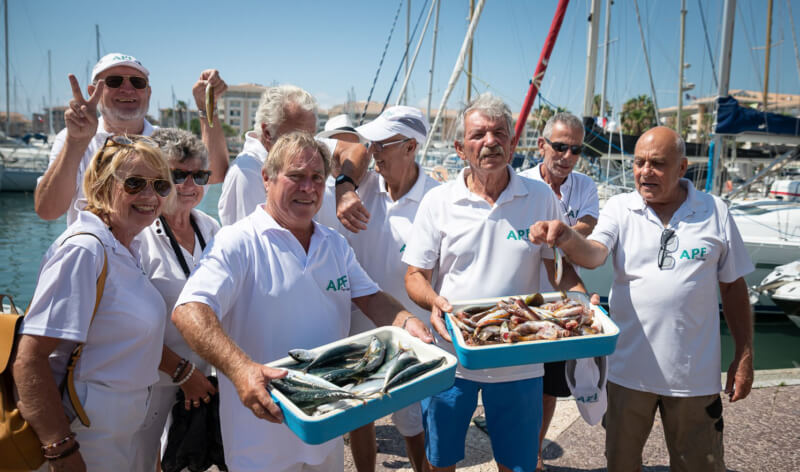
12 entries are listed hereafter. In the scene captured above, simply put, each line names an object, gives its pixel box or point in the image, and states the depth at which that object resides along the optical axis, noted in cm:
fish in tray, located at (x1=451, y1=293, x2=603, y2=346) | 237
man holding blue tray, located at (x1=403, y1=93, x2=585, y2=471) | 287
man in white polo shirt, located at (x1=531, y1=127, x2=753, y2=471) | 296
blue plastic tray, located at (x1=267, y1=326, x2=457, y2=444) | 170
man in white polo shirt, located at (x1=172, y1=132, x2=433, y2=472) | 224
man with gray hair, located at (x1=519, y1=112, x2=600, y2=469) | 452
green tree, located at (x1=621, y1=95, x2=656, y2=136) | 5325
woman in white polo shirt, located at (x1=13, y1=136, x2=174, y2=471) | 203
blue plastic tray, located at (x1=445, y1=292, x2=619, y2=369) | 223
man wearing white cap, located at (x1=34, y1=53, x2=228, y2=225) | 285
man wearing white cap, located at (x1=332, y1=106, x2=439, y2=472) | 345
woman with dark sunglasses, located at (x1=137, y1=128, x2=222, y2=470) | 260
